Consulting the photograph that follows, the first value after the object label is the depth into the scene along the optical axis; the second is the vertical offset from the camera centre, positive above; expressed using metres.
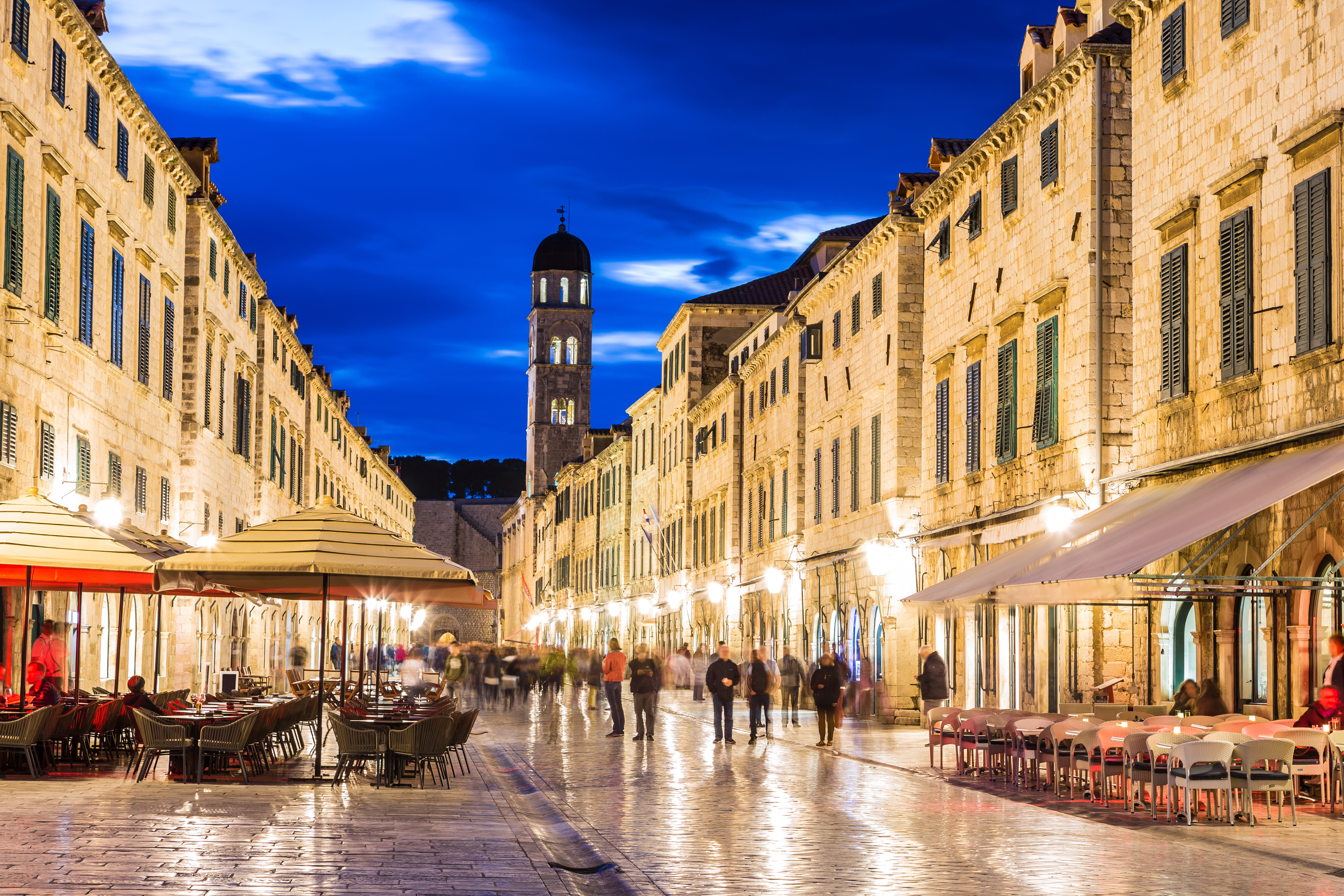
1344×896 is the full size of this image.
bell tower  118.00 +15.72
